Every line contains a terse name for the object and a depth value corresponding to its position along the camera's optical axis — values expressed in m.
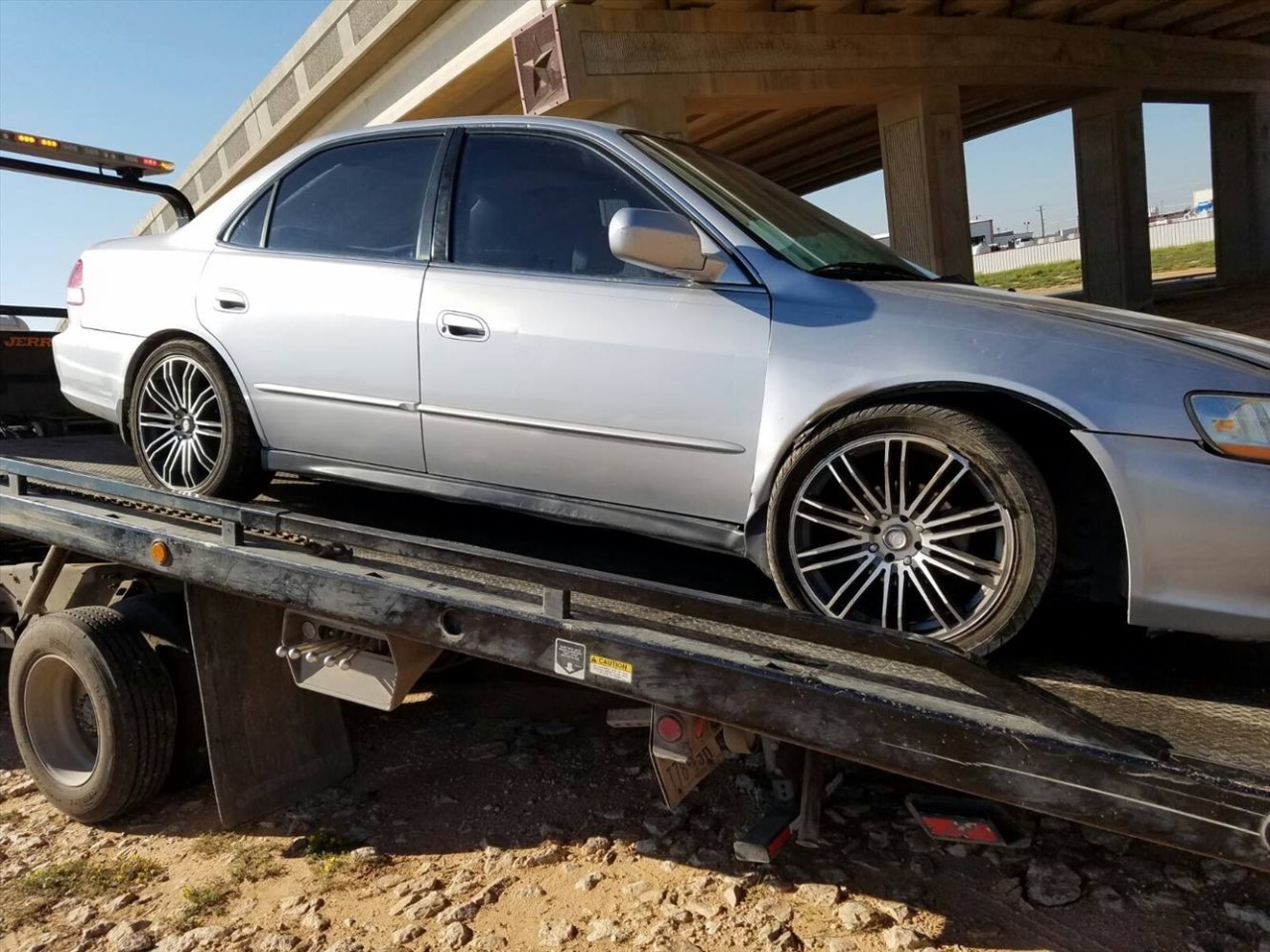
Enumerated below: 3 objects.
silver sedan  2.41
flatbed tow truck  2.18
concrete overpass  10.94
